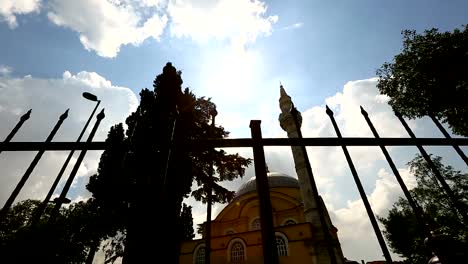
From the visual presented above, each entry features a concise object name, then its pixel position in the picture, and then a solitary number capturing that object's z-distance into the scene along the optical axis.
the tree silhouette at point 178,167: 11.53
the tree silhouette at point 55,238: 12.30
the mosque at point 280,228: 17.55
